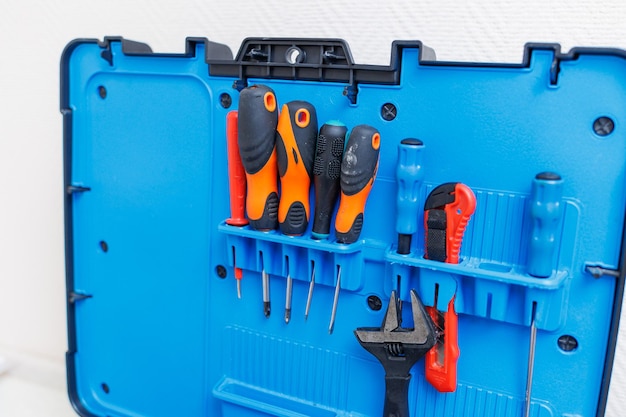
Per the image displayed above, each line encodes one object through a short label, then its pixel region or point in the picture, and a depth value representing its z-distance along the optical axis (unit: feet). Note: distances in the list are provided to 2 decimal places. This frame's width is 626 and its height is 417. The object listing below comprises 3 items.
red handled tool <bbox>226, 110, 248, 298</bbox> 1.85
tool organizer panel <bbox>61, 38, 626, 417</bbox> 1.54
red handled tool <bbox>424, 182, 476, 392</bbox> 1.57
